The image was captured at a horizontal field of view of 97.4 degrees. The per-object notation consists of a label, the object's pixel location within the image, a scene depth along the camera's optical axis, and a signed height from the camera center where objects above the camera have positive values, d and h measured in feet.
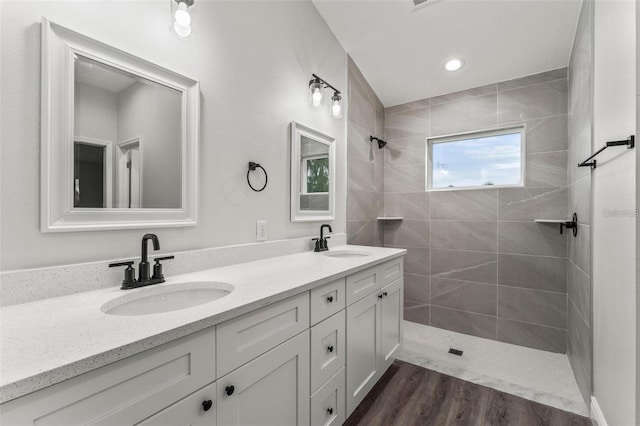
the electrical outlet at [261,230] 5.46 -0.34
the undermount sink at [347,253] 6.82 -1.00
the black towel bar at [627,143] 3.35 +0.88
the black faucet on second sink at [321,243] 6.72 -0.73
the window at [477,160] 8.52 +1.74
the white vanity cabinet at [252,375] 1.91 -1.55
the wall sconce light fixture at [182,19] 3.78 +2.62
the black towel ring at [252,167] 5.26 +0.86
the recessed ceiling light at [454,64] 7.95 +4.26
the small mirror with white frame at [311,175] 6.37 +0.93
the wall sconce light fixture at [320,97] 6.57 +2.86
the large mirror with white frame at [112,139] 3.05 +0.93
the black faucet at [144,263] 3.45 -0.64
